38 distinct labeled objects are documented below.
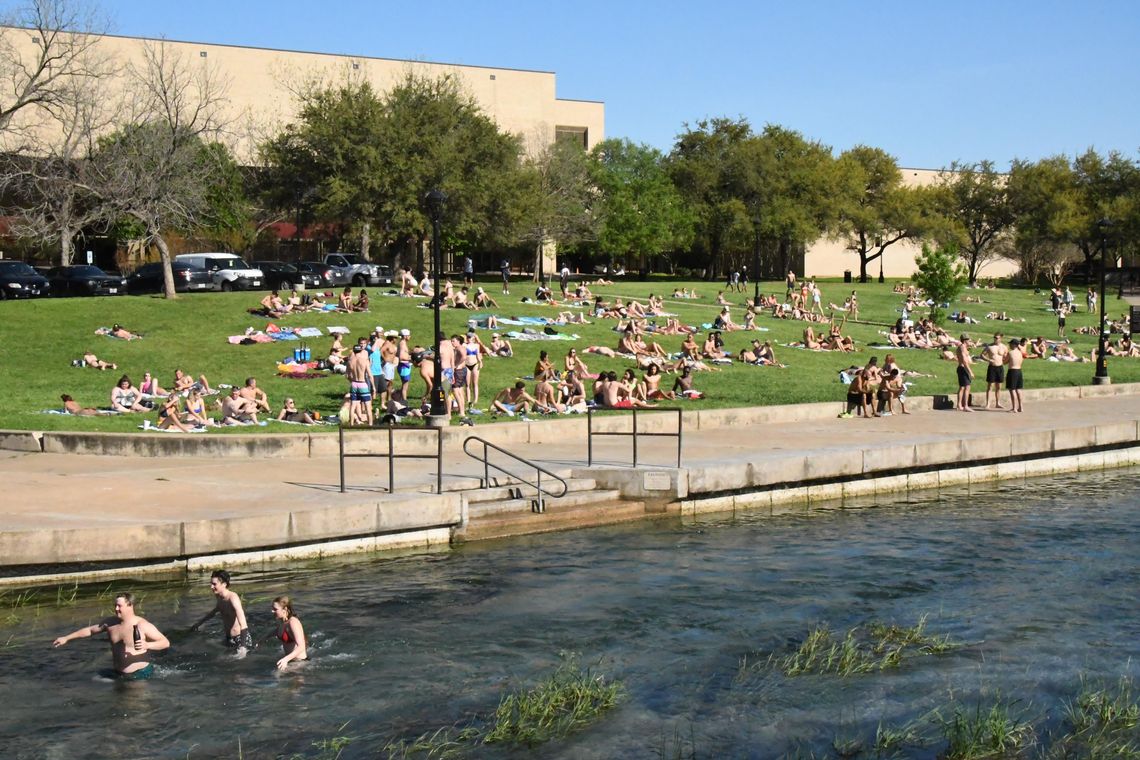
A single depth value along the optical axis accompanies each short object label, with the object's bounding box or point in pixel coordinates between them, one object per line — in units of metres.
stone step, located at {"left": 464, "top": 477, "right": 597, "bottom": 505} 17.88
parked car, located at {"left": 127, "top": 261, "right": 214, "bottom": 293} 47.28
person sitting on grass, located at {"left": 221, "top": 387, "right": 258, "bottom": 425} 22.81
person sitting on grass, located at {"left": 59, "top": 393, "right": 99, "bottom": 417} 23.44
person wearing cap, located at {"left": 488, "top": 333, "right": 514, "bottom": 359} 31.41
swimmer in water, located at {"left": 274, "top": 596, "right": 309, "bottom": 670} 12.41
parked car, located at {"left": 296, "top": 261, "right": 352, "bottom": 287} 52.91
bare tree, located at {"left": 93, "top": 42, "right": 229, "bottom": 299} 40.75
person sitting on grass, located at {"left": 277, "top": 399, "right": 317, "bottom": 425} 22.98
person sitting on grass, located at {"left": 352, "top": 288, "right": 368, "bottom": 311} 37.16
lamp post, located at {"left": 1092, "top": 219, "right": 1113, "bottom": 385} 31.89
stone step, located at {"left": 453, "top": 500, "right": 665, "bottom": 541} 17.50
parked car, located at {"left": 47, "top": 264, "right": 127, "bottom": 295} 46.00
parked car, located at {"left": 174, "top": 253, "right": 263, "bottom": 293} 47.91
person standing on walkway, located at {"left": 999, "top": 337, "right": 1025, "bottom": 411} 27.45
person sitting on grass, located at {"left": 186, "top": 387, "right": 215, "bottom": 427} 22.55
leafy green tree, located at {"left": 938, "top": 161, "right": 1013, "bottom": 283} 89.50
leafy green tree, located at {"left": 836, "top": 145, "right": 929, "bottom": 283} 84.50
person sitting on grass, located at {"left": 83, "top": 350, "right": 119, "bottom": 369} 29.55
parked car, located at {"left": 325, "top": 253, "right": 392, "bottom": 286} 53.16
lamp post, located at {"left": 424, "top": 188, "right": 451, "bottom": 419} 21.81
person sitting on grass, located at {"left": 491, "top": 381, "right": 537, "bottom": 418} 24.41
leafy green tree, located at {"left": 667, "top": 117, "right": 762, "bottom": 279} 79.75
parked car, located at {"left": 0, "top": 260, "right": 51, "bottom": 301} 44.25
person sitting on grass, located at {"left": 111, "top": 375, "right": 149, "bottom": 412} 24.09
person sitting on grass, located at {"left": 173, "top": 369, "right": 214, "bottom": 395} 25.38
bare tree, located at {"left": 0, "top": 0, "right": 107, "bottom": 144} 43.06
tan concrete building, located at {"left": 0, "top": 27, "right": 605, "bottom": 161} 70.38
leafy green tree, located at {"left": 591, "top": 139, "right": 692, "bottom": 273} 78.12
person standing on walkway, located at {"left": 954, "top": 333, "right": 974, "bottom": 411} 27.19
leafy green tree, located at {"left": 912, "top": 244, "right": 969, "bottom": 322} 47.09
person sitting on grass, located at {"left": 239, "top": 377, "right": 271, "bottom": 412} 23.23
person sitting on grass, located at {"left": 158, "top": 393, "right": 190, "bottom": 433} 22.16
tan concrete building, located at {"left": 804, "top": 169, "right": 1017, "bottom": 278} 93.69
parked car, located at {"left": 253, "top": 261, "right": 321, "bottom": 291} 49.69
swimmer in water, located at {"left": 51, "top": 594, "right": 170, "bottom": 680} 12.01
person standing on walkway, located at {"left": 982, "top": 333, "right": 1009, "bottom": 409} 27.28
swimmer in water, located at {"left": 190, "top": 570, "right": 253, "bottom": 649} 12.66
